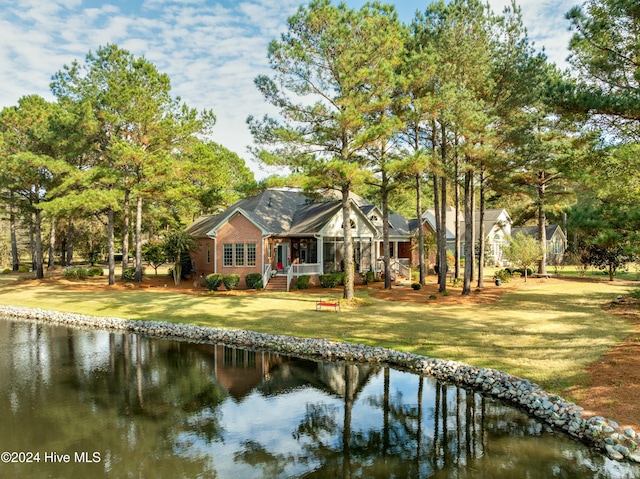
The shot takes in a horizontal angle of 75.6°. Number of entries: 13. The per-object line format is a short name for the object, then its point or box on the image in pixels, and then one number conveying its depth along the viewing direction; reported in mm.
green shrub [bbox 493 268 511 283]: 29750
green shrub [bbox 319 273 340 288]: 28234
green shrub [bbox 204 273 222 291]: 27359
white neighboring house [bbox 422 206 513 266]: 44719
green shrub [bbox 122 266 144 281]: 31930
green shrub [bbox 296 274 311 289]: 27641
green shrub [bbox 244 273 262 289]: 27211
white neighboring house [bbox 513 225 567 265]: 51556
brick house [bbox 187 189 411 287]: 28203
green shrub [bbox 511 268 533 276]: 35284
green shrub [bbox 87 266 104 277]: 35844
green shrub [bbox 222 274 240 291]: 27294
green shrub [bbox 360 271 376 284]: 29625
